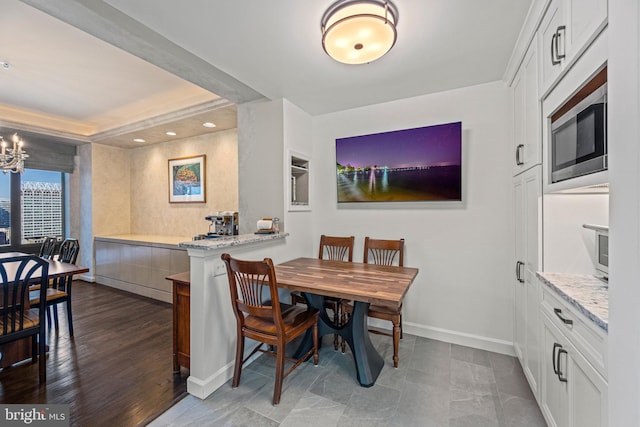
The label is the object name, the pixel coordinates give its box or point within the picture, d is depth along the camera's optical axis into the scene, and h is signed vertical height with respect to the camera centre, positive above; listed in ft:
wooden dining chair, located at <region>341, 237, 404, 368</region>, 7.48 -1.67
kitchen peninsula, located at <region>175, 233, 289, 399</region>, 6.41 -2.69
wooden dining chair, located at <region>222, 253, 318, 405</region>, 5.77 -2.69
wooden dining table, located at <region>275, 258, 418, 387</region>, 5.98 -1.80
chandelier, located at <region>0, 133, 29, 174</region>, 10.71 +2.25
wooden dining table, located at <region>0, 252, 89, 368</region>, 7.05 -3.76
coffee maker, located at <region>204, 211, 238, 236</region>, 8.74 -0.37
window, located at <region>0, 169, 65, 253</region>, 14.55 +0.21
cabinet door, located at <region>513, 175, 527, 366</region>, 6.73 -1.66
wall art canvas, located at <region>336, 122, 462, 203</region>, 8.43 +1.61
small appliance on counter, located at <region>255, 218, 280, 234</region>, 8.86 -0.48
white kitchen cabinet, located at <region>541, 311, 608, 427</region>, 3.37 -2.63
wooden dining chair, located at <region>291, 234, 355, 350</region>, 10.01 -1.46
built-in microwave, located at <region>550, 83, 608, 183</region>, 3.53 +1.12
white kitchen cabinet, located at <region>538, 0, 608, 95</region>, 3.50 +2.77
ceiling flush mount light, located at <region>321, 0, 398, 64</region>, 4.85 +3.43
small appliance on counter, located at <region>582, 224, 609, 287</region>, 4.61 -0.73
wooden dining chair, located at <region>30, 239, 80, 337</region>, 8.73 -2.78
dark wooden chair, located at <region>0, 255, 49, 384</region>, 6.31 -2.57
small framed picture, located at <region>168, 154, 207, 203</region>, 14.55 +1.85
